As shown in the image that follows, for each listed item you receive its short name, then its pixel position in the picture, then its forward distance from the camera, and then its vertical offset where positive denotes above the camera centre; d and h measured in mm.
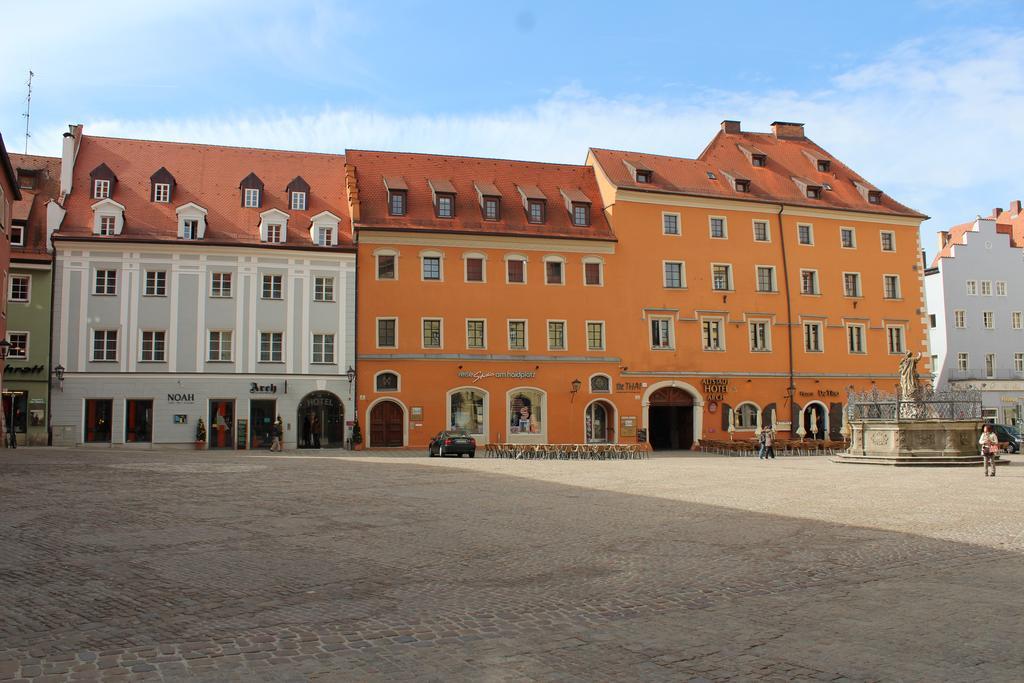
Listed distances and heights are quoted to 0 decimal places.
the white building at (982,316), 59438 +6298
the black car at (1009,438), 42938 -1195
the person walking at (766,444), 38525 -1221
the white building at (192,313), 40031 +4905
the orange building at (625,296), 43969 +6165
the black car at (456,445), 36344 -993
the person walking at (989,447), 25516 -951
